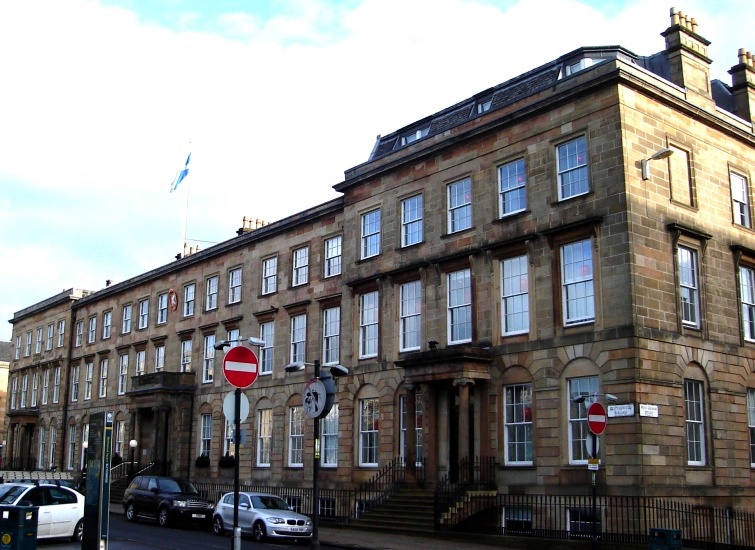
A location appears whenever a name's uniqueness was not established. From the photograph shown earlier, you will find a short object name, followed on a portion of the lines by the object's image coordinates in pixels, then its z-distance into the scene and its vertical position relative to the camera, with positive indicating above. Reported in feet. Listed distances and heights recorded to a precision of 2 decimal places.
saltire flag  166.09 +50.72
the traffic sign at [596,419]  64.64 +2.06
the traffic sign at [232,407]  42.68 +1.89
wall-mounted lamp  78.73 +26.11
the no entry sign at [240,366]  43.34 +3.93
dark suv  95.30 -6.22
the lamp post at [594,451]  63.36 -0.27
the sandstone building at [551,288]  80.38 +16.55
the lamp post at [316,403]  51.06 +2.47
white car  73.05 -5.03
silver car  82.02 -6.89
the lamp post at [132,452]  139.85 -1.20
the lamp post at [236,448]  42.45 -0.11
